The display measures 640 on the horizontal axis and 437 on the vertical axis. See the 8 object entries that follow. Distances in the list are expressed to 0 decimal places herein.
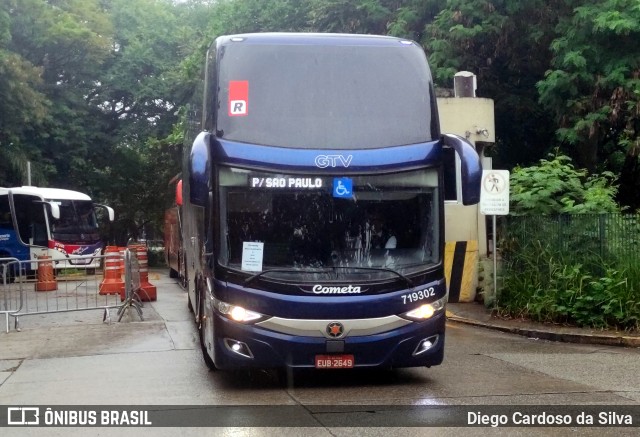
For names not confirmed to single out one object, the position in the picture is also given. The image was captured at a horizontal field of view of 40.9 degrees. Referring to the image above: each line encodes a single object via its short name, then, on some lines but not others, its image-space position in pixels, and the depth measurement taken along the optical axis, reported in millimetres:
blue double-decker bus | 9078
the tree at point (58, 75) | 36688
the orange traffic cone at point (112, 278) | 19203
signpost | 16125
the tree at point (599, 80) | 19594
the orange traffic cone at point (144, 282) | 20312
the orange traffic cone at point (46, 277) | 22062
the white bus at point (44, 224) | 31922
